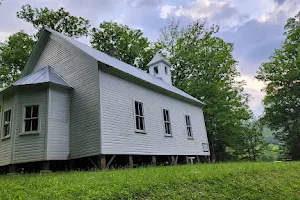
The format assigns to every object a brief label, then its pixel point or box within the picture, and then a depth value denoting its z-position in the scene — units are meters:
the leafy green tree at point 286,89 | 23.88
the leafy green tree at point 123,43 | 30.88
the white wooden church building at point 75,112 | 10.02
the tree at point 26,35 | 22.88
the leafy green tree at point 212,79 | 23.73
